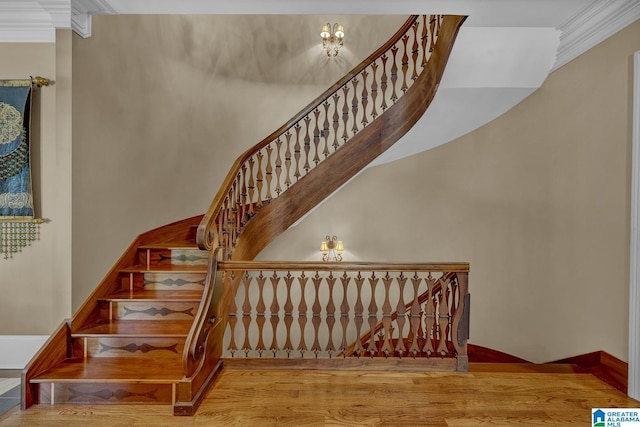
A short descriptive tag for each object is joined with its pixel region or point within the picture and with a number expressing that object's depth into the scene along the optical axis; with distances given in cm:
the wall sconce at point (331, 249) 617
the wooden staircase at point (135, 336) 282
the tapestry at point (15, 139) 367
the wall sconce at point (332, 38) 590
